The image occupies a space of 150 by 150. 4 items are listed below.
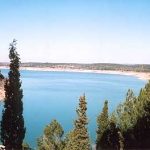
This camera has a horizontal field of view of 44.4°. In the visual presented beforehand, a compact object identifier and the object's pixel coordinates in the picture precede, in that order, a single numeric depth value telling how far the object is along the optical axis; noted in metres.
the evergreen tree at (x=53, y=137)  22.33
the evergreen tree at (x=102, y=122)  26.12
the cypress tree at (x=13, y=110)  14.12
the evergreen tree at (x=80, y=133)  17.10
